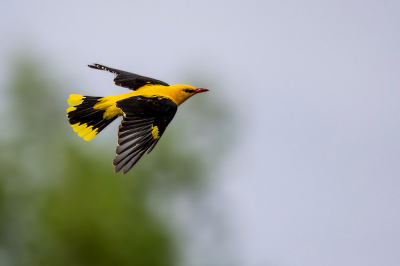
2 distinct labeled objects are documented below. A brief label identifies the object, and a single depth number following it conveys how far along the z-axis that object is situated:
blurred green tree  34.84
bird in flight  13.71
